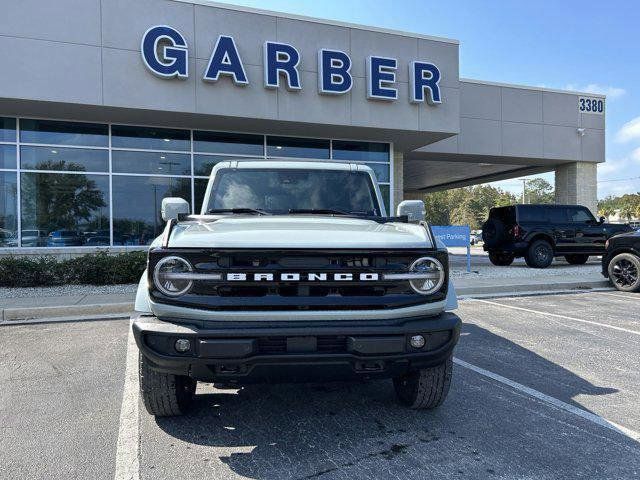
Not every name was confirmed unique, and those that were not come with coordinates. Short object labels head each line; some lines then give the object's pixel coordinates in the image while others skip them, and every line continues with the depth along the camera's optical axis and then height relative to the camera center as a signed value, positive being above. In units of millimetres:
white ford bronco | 2752 -445
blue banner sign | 12938 -27
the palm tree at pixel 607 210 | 107225 +5492
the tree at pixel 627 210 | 94600 +4711
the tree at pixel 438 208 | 81125 +4876
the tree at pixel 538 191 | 103225 +9843
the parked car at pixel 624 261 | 9875 -630
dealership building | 11148 +3531
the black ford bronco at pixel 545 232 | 14664 +35
